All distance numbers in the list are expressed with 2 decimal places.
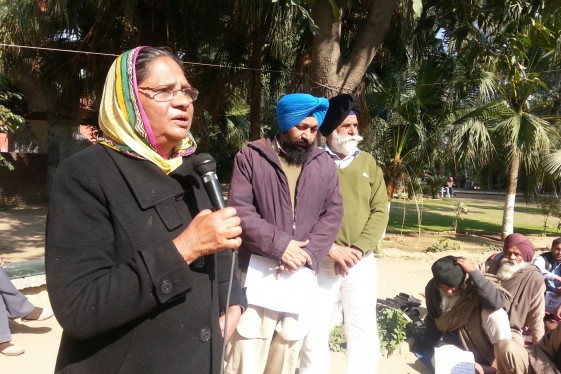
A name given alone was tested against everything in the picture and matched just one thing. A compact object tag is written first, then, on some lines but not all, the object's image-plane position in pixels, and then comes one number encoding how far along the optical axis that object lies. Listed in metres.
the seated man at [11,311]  3.79
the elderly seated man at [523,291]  3.85
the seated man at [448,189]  32.38
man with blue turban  2.58
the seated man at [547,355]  3.13
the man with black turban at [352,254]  3.05
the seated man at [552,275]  4.74
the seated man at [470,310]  3.55
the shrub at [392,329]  4.31
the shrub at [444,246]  10.07
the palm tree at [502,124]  9.90
